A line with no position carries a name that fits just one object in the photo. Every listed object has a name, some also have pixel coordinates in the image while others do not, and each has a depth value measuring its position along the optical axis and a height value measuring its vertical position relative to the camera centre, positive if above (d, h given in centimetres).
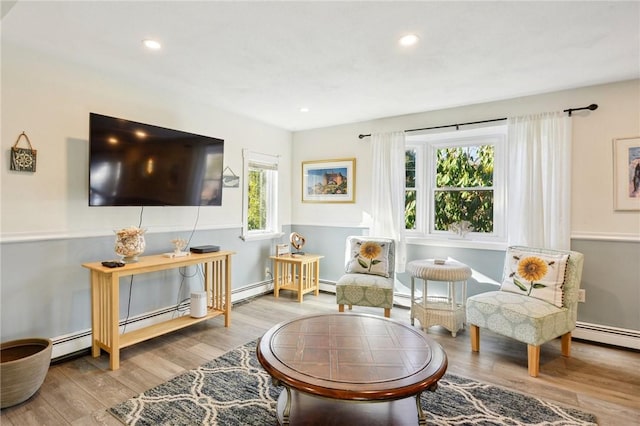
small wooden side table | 431 -86
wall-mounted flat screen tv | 257 +42
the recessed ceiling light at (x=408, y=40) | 218 +116
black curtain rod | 303 +98
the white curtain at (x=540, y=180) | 313 +31
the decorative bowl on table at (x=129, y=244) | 268 -26
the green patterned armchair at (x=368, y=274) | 348 -71
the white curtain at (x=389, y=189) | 403 +29
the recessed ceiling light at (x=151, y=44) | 228 +118
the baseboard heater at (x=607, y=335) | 293 -111
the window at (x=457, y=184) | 371 +34
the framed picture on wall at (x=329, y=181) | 454 +45
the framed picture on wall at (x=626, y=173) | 289 +35
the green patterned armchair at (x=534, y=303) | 247 -73
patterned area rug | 192 -119
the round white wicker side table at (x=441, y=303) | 312 -89
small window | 428 +23
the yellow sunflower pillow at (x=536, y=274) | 273 -53
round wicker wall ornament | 233 +39
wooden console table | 248 -75
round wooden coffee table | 150 -78
